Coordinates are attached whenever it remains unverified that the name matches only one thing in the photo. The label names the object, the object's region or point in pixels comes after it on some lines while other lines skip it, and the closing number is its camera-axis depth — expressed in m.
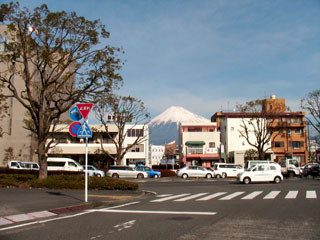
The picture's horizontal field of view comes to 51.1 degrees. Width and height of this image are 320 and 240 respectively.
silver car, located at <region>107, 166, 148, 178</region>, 36.09
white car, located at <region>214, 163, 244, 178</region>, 37.53
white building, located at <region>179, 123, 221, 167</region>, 58.81
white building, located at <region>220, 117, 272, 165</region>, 61.47
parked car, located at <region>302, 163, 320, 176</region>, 39.69
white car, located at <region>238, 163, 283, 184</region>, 25.86
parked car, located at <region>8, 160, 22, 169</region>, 37.21
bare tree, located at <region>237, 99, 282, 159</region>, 44.31
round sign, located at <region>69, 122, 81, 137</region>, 12.69
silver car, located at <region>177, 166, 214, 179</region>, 36.94
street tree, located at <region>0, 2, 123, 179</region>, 20.02
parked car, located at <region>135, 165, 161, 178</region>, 37.50
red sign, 12.40
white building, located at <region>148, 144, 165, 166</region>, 101.19
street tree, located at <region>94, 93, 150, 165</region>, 40.78
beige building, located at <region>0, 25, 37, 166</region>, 52.94
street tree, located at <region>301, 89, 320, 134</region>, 40.53
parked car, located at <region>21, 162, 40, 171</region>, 37.41
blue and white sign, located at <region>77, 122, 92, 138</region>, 12.45
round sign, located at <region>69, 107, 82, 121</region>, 12.89
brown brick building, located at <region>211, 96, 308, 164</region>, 61.38
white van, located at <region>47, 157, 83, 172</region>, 36.94
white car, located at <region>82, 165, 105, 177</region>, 33.33
